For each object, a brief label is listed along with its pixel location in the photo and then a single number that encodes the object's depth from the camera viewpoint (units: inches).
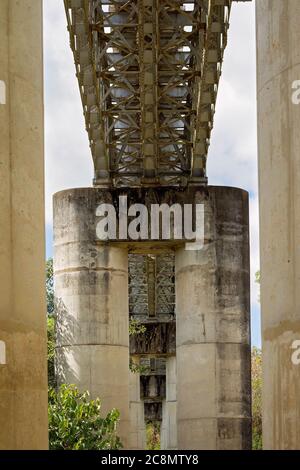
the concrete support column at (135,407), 2498.8
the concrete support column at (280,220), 505.4
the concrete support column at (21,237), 503.5
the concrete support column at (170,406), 2436.0
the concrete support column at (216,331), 1401.3
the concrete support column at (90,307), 1413.6
